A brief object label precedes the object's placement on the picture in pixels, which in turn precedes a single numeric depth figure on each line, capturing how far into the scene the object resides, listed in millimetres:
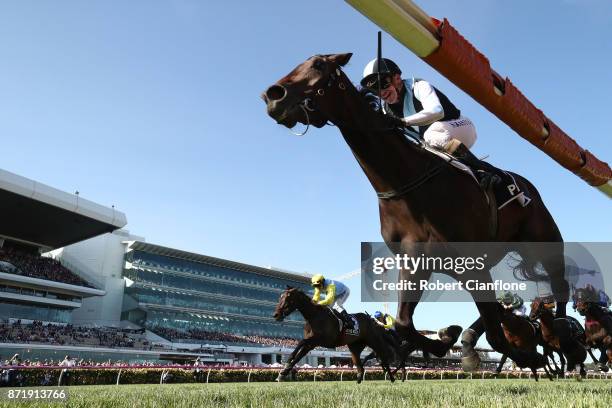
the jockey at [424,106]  4031
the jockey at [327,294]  11172
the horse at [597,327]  9094
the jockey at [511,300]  7275
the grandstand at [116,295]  43781
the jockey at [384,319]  13075
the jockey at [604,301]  8232
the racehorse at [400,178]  3604
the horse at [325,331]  10711
